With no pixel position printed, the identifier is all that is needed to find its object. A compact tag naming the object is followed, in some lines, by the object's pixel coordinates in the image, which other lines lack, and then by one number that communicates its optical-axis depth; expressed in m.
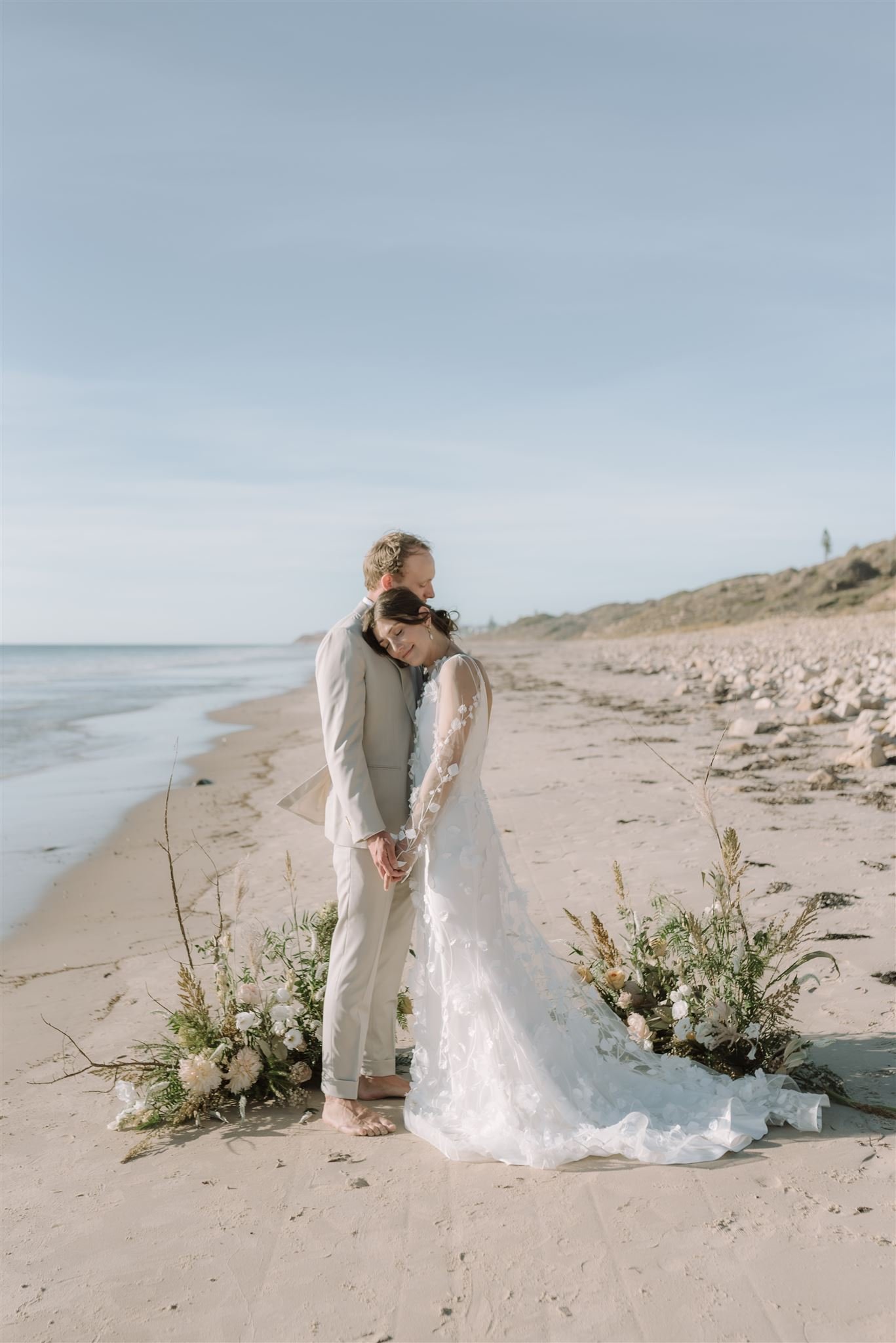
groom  3.91
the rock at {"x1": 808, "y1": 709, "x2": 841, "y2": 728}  13.59
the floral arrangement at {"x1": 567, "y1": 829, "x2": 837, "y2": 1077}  4.04
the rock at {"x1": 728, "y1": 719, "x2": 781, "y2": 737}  13.09
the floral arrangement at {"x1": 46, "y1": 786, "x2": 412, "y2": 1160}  4.00
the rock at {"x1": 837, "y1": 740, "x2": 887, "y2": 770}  10.14
